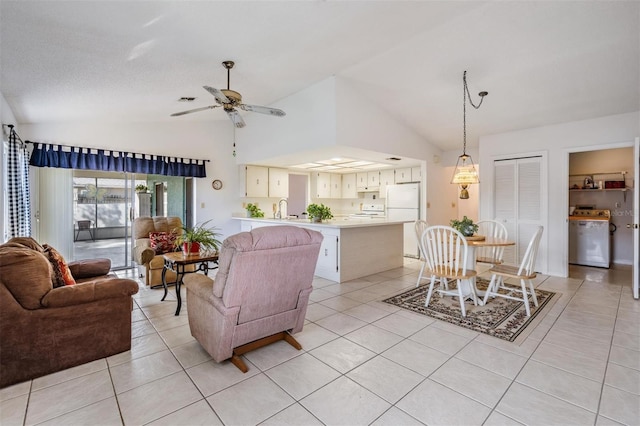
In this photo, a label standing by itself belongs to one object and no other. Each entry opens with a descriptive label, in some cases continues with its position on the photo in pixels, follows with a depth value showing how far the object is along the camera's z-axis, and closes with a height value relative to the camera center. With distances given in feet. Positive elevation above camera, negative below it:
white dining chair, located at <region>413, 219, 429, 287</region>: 13.67 -0.84
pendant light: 12.51 +1.54
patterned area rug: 9.12 -3.72
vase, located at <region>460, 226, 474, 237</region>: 11.56 -0.84
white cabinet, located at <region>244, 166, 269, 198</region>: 21.29 +2.18
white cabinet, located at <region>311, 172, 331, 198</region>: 26.20 +2.39
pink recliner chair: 6.42 -1.96
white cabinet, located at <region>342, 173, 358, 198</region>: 27.07 +2.31
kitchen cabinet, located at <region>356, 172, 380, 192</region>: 24.91 +2.58
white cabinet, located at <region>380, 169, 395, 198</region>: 23.71 +2.55
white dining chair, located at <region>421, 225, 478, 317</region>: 10.21 -1.81
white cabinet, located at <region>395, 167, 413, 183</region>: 22.52 +2.75
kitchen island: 14.65 -2.03
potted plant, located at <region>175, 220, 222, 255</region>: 11.51 -1.24
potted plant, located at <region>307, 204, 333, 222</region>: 16.26 -0.15
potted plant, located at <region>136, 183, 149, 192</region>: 18.04 +1.45
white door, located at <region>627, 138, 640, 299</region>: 12.18 -0.20
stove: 24.71 -0.07
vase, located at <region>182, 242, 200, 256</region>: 11.48 -1.47
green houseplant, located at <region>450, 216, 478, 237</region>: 11.57 -0.69
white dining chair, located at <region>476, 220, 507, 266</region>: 12.46 -1.51
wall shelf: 18.16 +1.99
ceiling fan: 10.04 +3.96
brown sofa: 6.24 -2.52
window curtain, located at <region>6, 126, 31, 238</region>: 10.80 +0.81
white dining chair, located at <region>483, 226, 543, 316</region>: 10.23 -2.27
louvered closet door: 16.46 +0.61
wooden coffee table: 10.50 -1.82
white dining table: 10.55 -1.25
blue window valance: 14.38 +2.81
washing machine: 17.69 -1.78
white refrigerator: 21.31 +0.24
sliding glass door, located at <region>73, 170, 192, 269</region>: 16.46 +0.19
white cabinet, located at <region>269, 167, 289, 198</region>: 22.61 +2.22
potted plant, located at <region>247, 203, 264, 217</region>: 20.88 -0.03
